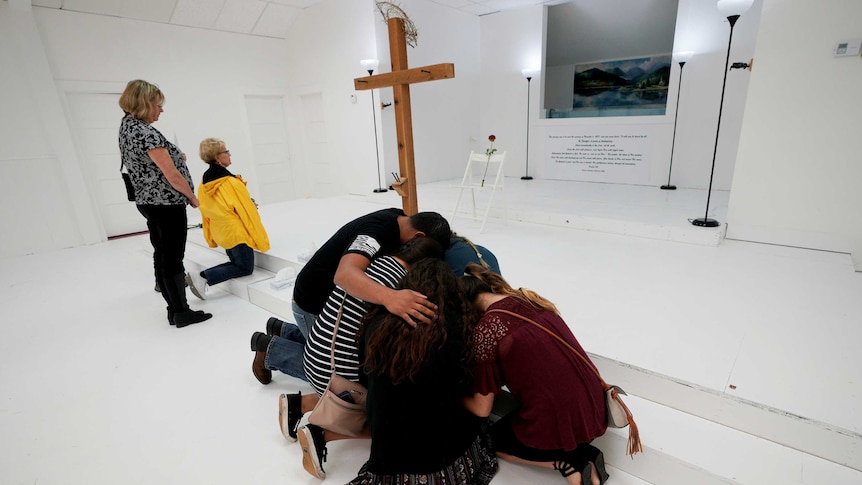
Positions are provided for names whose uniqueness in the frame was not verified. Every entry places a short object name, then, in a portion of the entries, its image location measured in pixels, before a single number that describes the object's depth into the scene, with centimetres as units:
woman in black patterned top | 236
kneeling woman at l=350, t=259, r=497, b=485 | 120
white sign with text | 551
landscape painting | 575
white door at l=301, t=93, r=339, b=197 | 656
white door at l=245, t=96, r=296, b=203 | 634
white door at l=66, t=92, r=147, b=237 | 481
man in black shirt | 140
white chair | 668
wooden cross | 256
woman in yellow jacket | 305
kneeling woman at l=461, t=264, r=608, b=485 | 122
